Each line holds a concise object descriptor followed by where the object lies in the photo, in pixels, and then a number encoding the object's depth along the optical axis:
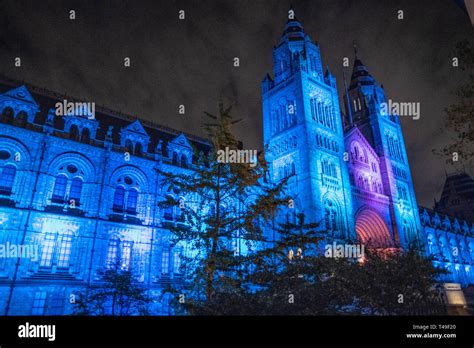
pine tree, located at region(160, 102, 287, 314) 12.54
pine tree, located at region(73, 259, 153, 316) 17.59
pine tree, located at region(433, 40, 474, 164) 14.16
